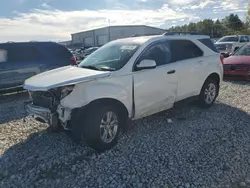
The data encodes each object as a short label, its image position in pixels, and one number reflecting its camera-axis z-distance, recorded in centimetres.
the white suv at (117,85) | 277
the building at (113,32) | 4434
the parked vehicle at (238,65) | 661
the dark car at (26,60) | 576
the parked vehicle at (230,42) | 1353
